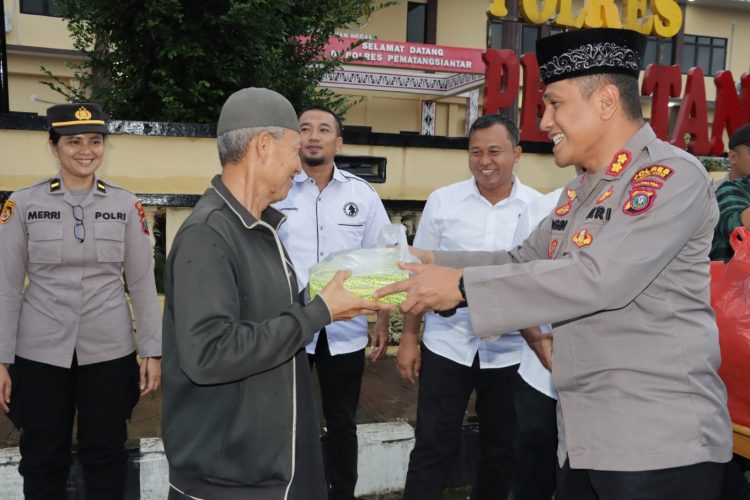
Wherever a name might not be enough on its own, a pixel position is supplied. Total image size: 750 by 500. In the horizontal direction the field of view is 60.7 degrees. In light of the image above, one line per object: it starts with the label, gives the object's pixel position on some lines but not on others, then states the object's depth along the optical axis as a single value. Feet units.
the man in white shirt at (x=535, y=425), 10.70
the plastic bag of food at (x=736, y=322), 8.13
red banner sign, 60.64
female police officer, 10.44
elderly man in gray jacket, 6.16
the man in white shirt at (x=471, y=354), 11.84
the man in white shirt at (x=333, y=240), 12.76
